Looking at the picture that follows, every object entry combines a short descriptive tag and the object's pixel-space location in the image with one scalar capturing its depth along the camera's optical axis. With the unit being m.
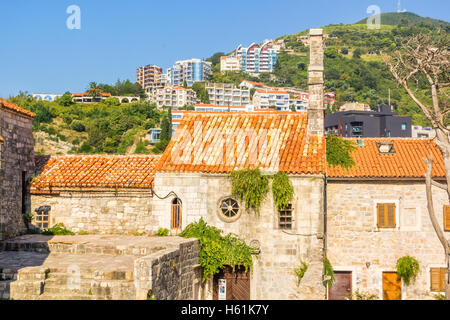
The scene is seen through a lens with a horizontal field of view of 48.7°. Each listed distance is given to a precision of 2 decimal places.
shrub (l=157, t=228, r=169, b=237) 19.30
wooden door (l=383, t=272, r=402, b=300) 20.81
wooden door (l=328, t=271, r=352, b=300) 20.95
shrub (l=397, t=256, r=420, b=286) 20.44
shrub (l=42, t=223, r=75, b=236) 19.80
